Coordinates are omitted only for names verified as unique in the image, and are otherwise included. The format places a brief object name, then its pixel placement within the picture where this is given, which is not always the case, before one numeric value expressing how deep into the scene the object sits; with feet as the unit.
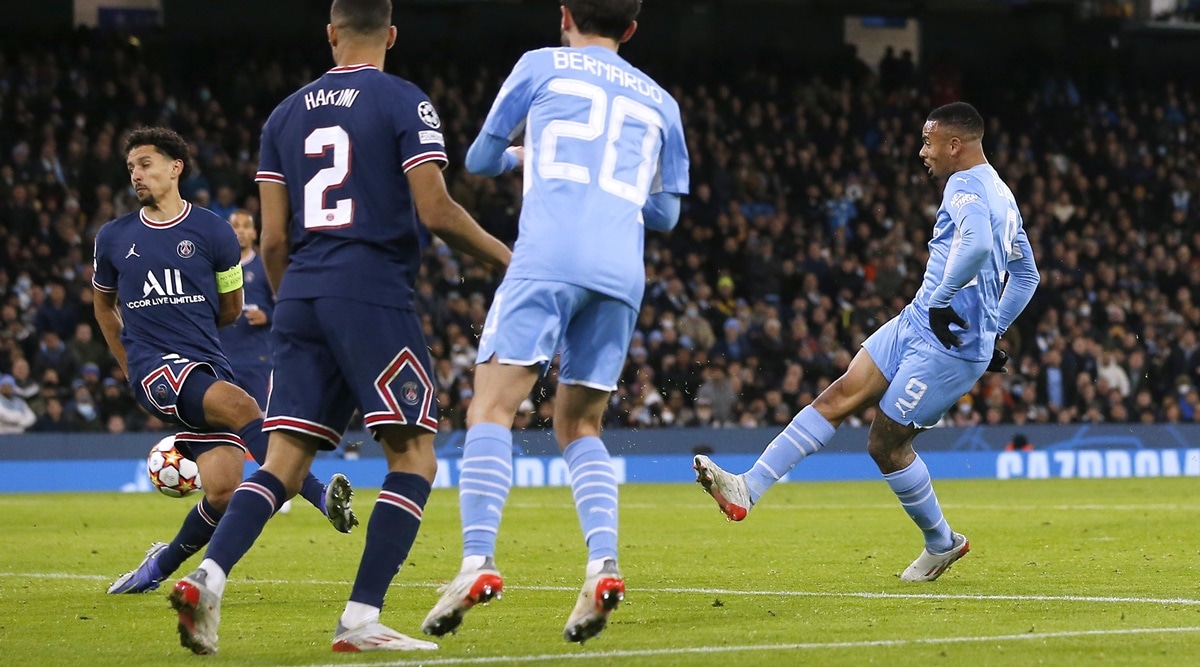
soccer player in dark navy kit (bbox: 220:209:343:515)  73.61
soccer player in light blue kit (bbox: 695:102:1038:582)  53.57
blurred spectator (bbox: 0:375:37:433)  126.41
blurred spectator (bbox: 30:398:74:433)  127.34
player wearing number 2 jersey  36.04
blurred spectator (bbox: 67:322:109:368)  130.93
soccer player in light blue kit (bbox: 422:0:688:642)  35.63
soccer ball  56.85
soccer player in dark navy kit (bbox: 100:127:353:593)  50.60
